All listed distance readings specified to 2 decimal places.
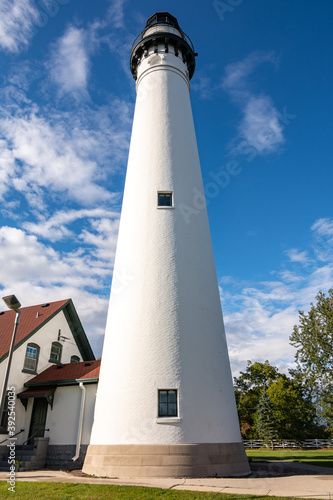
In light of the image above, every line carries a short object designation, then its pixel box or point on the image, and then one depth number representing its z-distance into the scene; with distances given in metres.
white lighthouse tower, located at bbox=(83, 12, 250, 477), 9.83
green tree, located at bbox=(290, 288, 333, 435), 26.08
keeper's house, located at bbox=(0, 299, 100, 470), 14.66
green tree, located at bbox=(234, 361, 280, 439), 44.88
